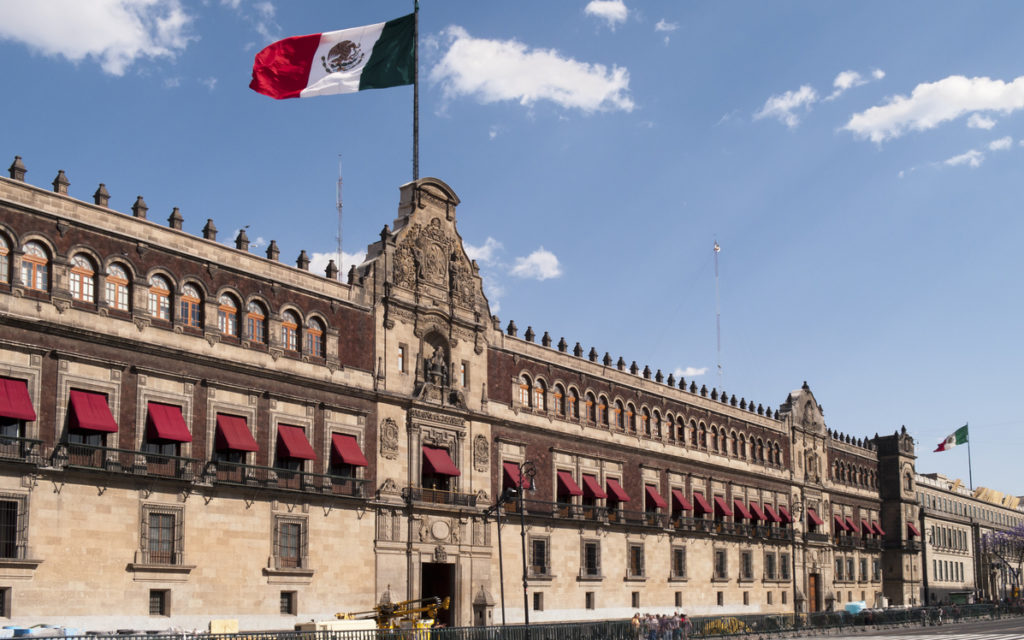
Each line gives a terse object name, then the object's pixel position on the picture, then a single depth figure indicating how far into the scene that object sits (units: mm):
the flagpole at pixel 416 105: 54094
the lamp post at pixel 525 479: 58156
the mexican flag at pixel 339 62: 47344
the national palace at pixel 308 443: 38156
